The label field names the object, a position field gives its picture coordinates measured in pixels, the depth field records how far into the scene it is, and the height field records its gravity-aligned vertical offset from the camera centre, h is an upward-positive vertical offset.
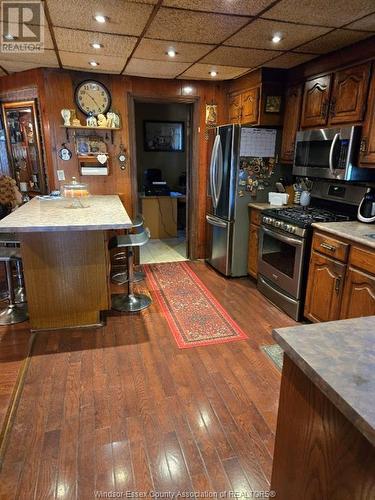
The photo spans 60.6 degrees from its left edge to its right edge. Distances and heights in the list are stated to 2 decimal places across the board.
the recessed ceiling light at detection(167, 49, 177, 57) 2.82 +0.95
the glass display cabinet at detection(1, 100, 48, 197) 3.96 +0.17
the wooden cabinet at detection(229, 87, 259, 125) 3.54 +0.63
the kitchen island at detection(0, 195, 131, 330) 2.51 -0.84
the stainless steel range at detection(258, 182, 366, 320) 2.84 -0.69
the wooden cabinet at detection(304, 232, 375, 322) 2.20 -0.86
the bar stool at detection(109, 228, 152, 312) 3.11 -1.19
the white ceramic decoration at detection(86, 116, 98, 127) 3.77 +0.44
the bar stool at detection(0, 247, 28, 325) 2.74 -1.31
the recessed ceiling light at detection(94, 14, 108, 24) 2.12 +0.92
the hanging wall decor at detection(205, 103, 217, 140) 4.20 +0.58
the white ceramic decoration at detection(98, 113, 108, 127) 3.80 +0.46
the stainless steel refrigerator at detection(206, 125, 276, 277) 3.63 -0.47
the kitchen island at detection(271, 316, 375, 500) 0.74 -0.63
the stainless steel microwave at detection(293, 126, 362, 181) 2.59 +0.08
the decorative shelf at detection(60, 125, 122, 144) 3.72 +0.37
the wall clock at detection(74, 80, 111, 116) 3.75 +0.72
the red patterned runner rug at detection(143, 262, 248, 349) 2.72 -1.42
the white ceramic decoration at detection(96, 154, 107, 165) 3.94 +0.03
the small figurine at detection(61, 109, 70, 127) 3.66 +0.49
